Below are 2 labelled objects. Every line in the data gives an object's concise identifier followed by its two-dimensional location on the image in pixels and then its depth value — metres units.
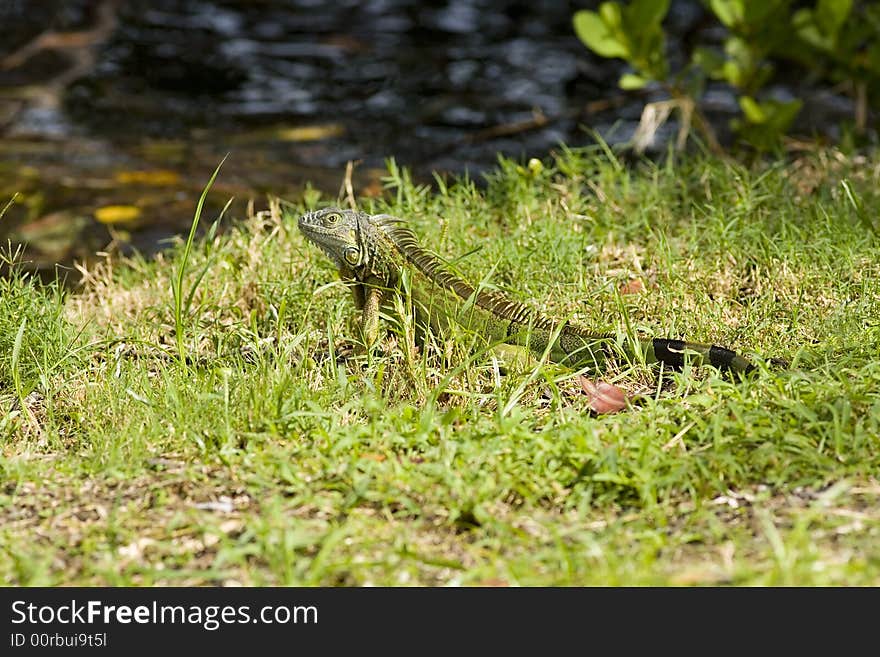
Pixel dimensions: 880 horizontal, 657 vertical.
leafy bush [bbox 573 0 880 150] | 13.85
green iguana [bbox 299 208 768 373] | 8.95
